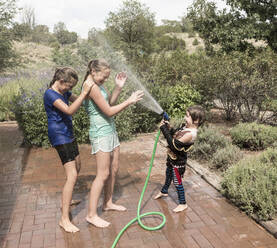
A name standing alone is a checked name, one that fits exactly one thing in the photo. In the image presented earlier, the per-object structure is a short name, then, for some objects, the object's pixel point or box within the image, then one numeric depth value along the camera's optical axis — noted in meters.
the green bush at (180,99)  8.52
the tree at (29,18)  47.24
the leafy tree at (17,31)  17.48
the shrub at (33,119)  6.53
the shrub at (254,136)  6.05
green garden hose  3.07
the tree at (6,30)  16.19
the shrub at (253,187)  3.40
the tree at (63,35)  57.35
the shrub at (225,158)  5.04
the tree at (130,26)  25.45
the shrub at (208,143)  5.57
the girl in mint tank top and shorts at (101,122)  2.99
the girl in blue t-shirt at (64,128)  3.10
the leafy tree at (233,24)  12.60
